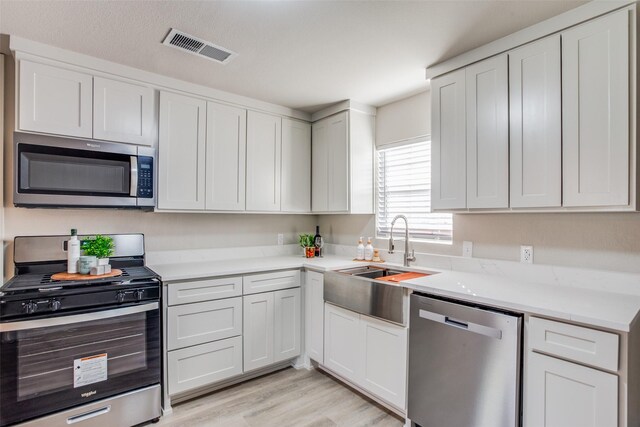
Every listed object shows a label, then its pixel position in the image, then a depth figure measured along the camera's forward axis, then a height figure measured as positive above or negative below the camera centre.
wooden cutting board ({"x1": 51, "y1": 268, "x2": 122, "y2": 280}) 2.05 -0.40
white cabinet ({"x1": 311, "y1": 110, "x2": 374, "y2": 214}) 3.09 +0.50
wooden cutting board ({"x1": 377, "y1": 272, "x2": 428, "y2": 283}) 2.33 -0.45
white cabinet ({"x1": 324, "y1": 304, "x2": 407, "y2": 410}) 2.12 -0.97
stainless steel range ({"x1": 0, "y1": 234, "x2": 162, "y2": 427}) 1.74 -0.76
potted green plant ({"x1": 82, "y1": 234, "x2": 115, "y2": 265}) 2.29 -0.24
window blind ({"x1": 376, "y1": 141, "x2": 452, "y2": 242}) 2.79 +0.20
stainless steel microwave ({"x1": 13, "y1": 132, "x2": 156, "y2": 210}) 2.02 +0.27
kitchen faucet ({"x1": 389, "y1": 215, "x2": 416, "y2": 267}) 2.67 -0.32
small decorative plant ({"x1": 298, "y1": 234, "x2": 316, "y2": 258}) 3.34 -0.31
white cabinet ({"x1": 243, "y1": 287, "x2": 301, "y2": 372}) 2.58 -0.92
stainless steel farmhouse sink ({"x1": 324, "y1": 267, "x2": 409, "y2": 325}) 2.09 -0.56
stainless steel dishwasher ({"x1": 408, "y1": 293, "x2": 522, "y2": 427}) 1.58 -0.79
